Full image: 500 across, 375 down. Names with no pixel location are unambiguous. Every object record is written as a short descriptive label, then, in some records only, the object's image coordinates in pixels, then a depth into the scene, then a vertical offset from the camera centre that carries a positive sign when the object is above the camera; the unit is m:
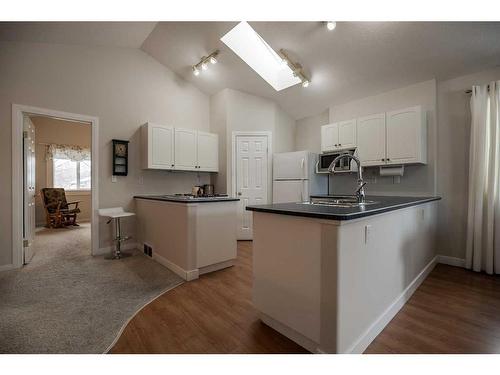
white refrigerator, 4.04 +0.13
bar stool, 3.46 -0.58
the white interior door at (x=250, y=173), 4.48 +0.22
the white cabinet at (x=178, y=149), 3.82 +0.63
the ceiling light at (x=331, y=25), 2.61 +1.78
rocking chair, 5.72 -0.60
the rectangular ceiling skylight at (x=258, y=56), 3.60 +2.16
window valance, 6.34 +0.90
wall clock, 3.76 +0.44
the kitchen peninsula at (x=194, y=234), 2.69 -0.61
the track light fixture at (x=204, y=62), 3.74 +2.02
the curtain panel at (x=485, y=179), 2.76 +0.07
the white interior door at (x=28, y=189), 3.13 -0.06
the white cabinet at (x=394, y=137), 3.07 +0.66
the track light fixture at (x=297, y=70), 3.42 +1.77
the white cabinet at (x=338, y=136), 3.66 +0.80
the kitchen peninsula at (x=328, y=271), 1.30 -0.56
